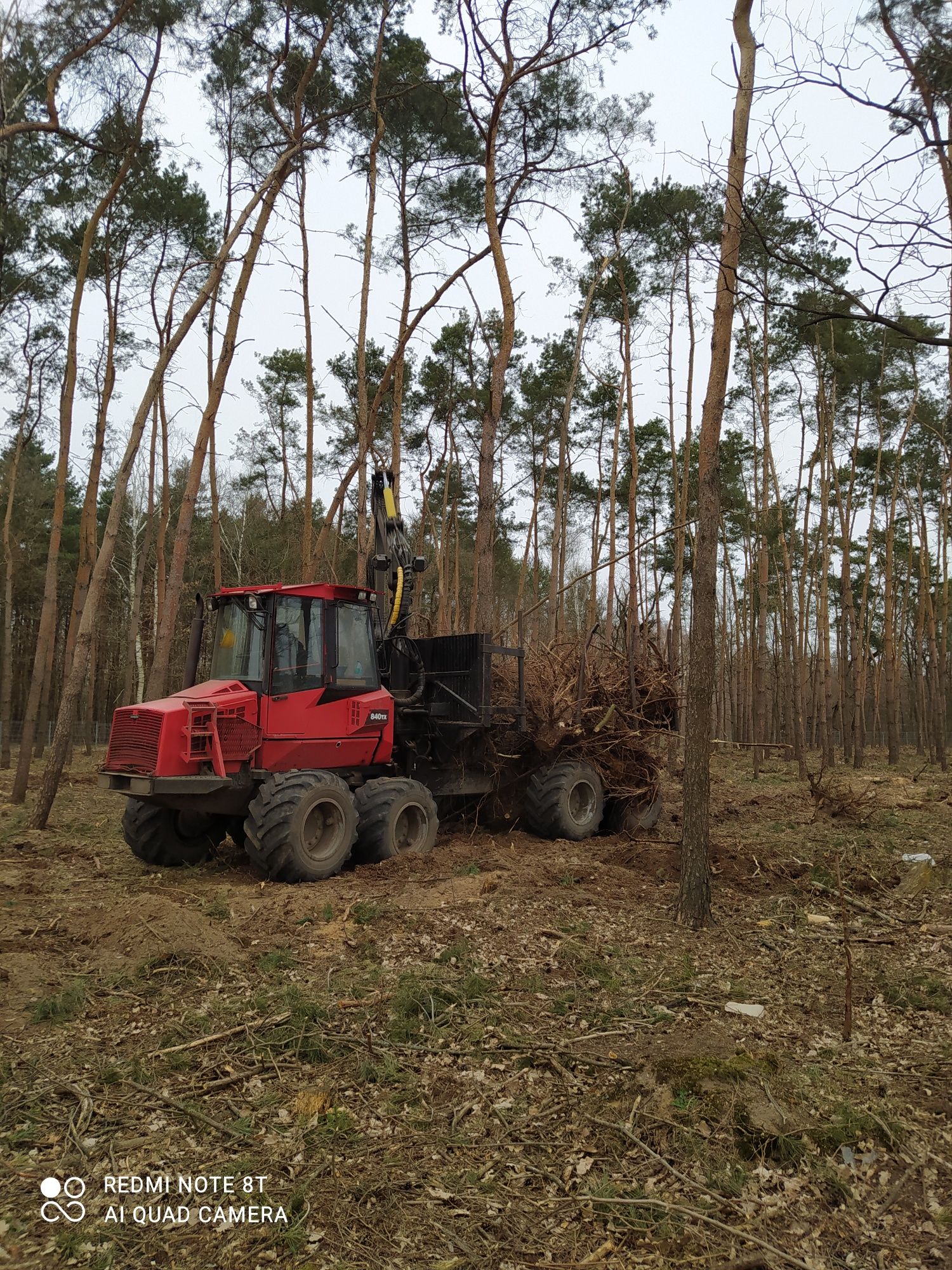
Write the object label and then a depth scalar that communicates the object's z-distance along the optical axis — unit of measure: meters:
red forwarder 7.29
